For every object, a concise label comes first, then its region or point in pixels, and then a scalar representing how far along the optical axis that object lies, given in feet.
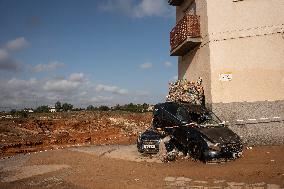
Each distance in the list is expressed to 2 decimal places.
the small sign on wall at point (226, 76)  45.44
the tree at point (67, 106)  220.84
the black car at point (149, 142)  37.78
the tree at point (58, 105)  224.02
